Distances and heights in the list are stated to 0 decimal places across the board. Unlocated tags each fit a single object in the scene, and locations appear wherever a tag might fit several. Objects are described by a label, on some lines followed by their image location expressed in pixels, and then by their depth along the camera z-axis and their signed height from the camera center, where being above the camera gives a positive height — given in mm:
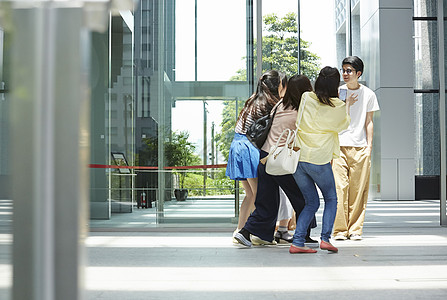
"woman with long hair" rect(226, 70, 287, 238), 5512 +305
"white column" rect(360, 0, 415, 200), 15609 +1414
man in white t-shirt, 6086 -44
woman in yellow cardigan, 4930 +75
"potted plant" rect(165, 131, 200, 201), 7202 +22
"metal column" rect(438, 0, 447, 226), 7566 +536
